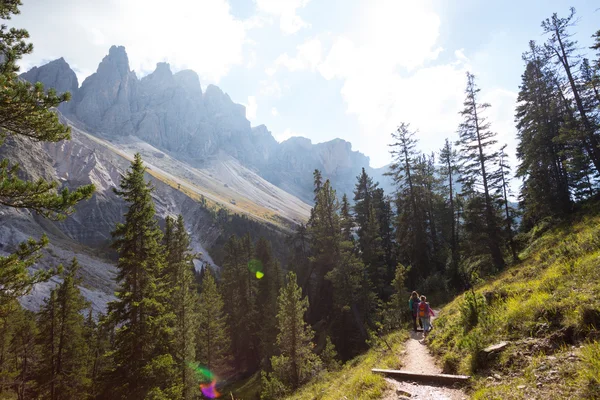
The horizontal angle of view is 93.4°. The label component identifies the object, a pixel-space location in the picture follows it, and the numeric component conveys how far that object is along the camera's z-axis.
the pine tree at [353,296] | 27.03
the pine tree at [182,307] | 22.66
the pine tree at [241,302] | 42.66
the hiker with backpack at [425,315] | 14.21
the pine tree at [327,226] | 29.58
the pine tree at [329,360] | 20.25
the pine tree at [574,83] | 20.41
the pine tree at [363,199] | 41.19
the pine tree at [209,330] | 33.12
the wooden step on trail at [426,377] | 6.84
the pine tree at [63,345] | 24.42
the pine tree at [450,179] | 27.23
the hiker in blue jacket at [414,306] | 15.60
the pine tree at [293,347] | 20.94
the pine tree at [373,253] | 32.91
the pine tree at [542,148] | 22.30
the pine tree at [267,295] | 36.70
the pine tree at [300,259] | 48.12
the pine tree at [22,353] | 27.25
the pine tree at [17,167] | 7.96
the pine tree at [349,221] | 39.86
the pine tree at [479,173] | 22.61
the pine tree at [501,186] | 21.80
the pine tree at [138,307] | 15.46
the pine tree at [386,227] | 39.16
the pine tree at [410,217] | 31.32
